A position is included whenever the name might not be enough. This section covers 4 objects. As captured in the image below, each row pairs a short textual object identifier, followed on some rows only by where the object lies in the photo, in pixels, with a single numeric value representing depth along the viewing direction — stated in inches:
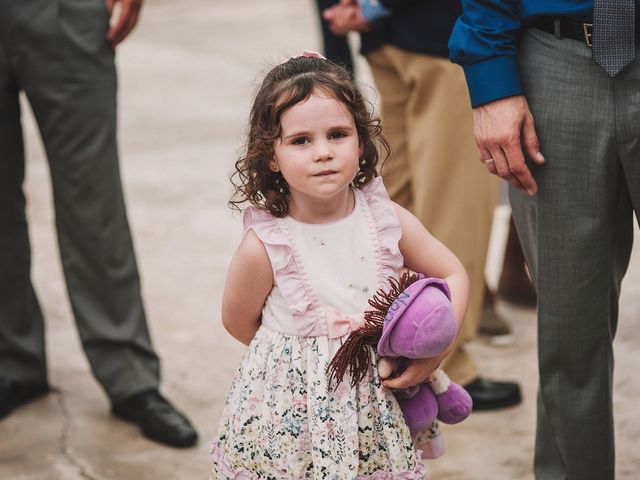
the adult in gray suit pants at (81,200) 254.7
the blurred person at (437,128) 261.5
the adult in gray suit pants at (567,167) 176.3
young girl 171.6
